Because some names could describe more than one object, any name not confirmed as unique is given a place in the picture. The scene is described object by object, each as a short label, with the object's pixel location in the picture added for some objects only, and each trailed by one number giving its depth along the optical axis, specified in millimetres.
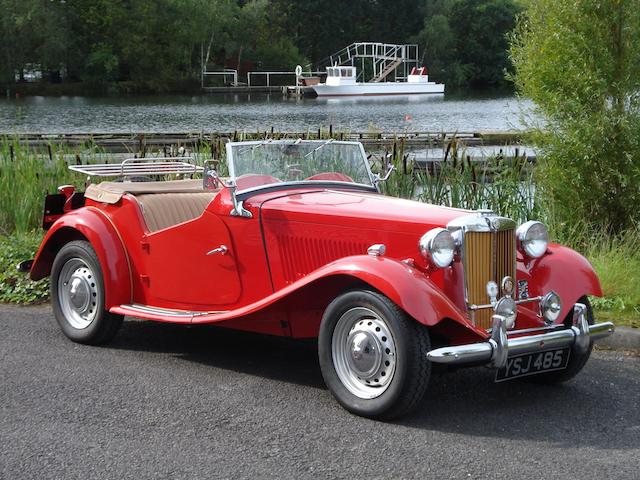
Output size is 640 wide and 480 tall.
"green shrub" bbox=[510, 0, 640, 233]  9414
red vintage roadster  4953
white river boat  81012
